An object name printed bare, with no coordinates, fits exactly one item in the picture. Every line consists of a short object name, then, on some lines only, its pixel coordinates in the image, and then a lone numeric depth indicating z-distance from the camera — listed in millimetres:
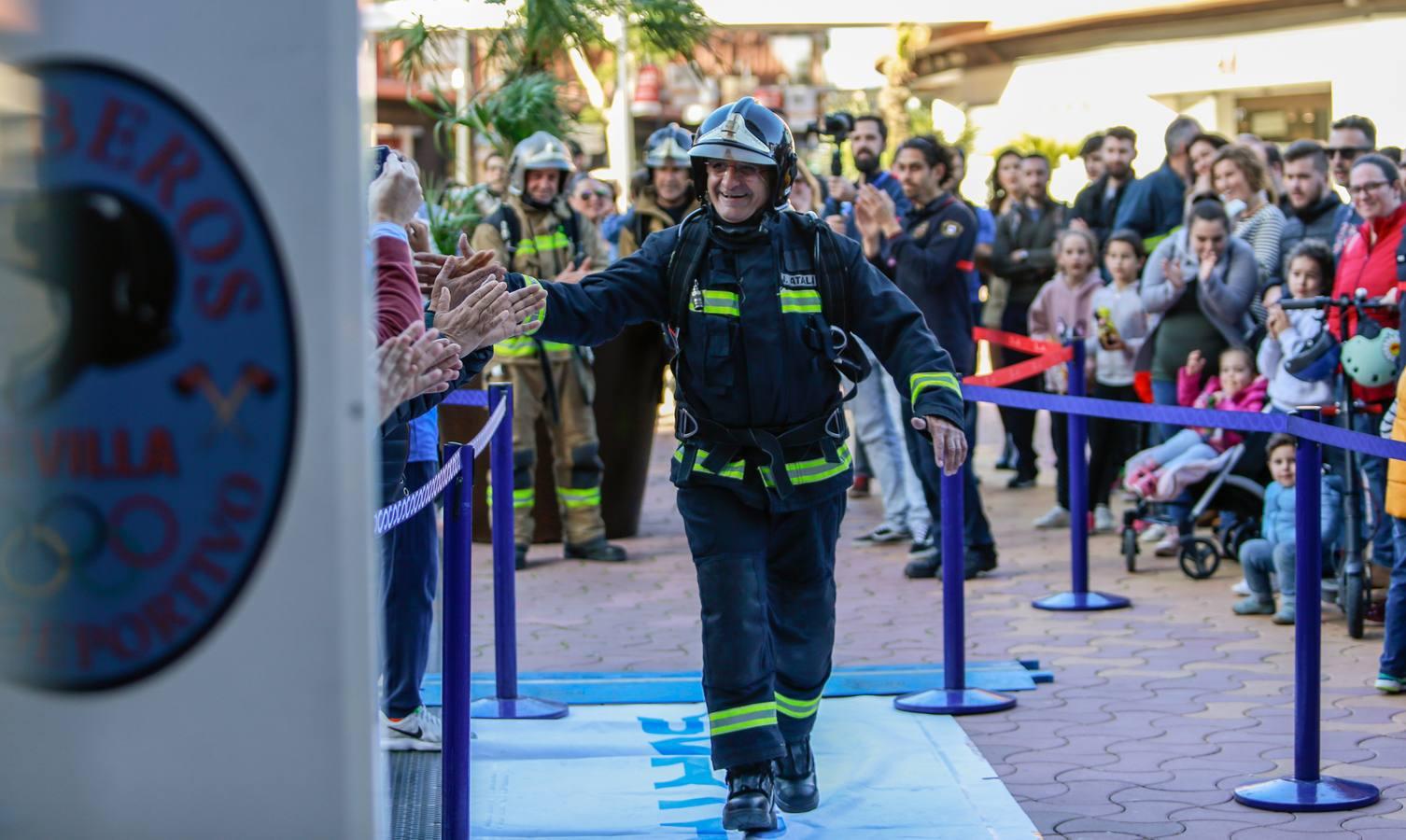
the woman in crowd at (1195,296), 9305
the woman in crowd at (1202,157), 10383
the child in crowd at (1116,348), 10102
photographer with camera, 9633
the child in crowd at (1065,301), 10609
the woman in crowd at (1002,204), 12602
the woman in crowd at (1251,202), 9633
